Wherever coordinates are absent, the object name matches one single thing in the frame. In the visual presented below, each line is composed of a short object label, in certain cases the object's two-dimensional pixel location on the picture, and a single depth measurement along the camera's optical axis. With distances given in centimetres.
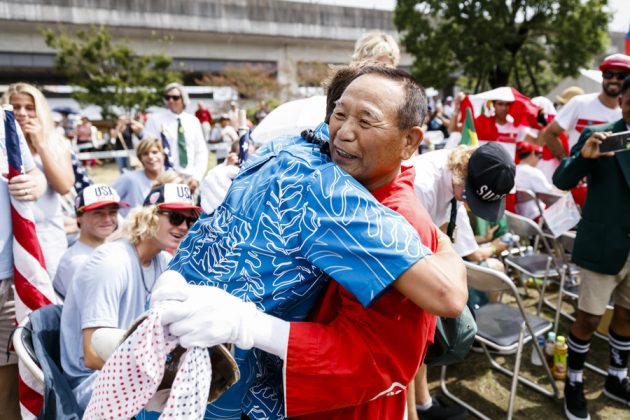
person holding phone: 276
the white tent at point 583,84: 850
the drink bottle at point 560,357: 338
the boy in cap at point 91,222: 285
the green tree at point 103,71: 1930
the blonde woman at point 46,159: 285
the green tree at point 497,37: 1748
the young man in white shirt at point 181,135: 546
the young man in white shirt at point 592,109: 403
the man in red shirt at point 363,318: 116
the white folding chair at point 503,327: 268
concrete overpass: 2245
